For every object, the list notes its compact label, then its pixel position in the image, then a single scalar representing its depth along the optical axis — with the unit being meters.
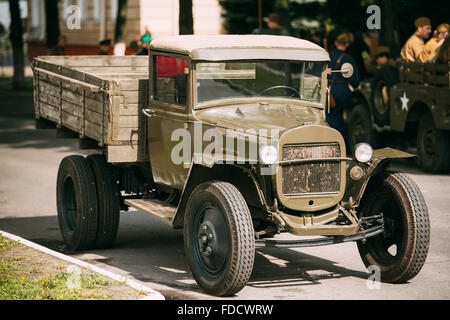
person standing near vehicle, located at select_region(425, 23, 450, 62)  14.37
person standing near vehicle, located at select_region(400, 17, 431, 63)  14.83
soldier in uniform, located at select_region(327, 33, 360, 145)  12.25
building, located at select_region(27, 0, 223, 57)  35.09
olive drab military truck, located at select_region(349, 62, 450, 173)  13.61
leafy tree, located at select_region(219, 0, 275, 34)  31.81
